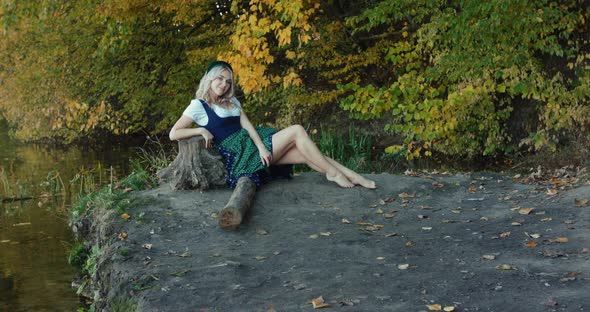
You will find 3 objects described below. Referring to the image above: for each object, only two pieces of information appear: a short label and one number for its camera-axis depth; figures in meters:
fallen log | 6.84
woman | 7.93
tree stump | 8.05
